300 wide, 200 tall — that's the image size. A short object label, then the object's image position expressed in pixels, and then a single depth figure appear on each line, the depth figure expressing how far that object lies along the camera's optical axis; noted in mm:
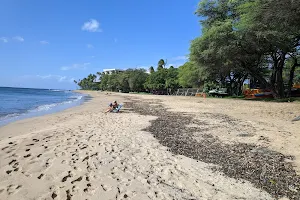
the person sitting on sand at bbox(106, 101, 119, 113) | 14953
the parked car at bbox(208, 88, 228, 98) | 34050
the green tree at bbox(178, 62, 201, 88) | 39638
